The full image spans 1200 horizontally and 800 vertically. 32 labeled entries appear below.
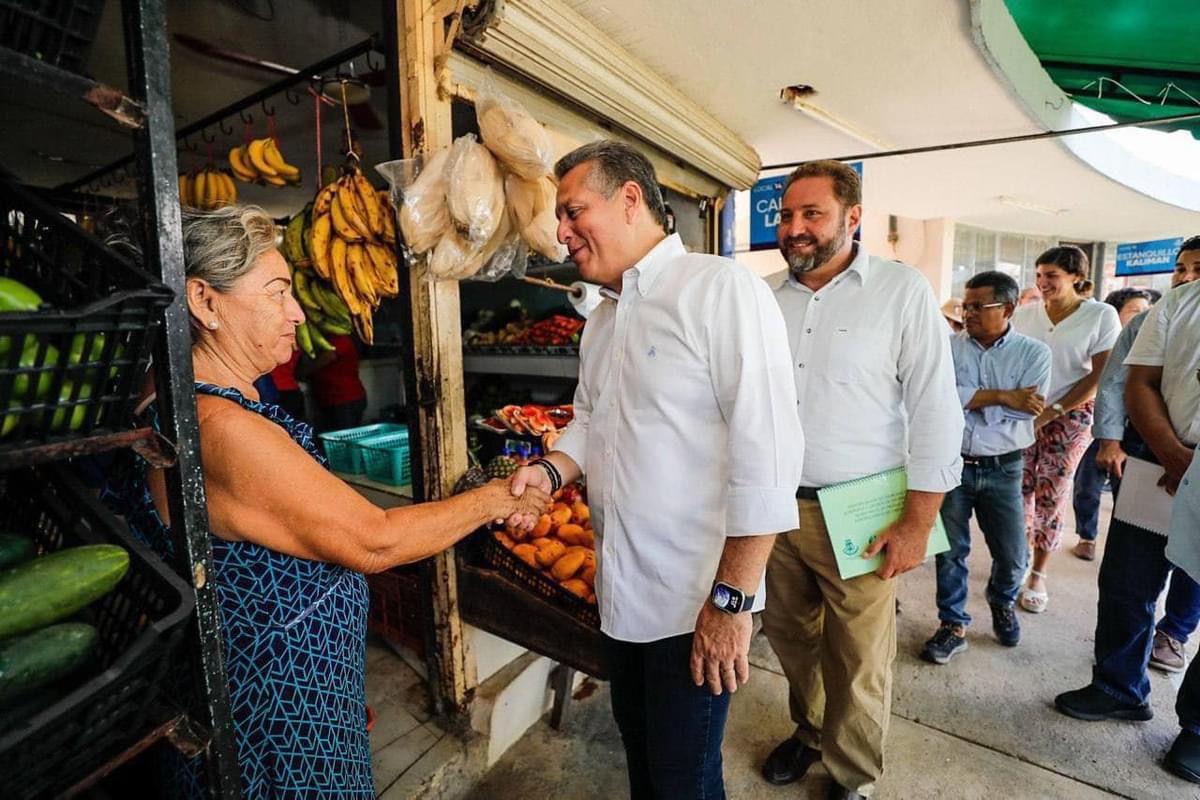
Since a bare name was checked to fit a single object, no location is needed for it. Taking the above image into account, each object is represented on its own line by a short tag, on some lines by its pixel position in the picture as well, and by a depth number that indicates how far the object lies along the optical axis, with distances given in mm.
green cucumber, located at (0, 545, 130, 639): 614
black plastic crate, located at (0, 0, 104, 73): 574
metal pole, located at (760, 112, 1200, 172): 3421
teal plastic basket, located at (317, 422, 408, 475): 3043
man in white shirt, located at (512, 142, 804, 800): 1267
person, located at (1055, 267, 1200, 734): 2181
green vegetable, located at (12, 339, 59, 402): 564
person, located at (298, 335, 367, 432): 4613
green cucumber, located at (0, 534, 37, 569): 693
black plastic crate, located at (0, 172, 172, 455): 547
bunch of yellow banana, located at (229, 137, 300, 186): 2719
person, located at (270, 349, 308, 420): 4262
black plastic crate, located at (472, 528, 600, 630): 1930
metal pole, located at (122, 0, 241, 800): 687
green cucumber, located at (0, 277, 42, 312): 575
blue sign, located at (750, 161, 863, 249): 4605
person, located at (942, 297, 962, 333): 5554
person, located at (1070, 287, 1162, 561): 4250
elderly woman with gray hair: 1092
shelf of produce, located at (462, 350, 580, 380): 3146
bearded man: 1882
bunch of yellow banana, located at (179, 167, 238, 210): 2947
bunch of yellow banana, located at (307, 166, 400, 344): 2076
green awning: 3066
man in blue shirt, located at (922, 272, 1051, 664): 2977
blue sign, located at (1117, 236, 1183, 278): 9633
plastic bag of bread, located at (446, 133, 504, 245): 1814
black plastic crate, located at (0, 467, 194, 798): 553
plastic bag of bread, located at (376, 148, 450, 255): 1859
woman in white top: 3518
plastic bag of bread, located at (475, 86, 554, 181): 1811
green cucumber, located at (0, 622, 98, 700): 554
